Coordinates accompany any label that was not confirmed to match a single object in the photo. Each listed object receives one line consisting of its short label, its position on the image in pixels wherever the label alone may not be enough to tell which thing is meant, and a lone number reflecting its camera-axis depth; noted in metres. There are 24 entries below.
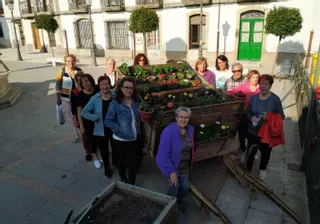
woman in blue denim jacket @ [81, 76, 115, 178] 3.79
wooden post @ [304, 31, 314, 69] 12.17
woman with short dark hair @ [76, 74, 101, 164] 4.11
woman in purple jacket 2.91
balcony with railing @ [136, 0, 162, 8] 16.97
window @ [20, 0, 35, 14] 25.31
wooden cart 3.24
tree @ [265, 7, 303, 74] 10.89
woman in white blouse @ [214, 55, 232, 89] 5.03
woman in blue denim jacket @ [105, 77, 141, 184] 3.39
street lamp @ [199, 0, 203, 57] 14.94
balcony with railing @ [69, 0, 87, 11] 21.41
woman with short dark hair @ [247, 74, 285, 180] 3.59
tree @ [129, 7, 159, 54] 14.63
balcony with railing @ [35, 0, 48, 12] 24.05
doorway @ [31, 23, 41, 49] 26.27
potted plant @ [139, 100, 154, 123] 3.20
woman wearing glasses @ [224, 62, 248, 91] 4.48
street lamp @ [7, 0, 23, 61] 16.37
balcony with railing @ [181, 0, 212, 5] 15.31
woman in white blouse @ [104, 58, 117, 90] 4.89
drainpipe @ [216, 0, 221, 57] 15.05
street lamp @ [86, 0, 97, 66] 15.48
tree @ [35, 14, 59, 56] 19.80
